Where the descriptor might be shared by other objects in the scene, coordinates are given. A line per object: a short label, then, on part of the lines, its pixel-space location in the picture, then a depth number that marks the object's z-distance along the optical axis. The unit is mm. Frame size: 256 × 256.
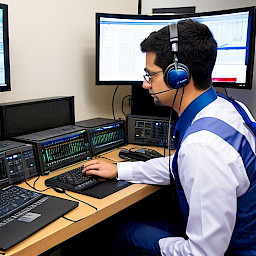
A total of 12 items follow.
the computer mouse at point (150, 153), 1581
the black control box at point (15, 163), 1251
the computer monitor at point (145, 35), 1701
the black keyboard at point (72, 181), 1262
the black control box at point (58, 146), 1394
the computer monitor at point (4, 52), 1342
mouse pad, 1220
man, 894
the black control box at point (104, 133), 1663
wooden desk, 904
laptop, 899
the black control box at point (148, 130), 1840
